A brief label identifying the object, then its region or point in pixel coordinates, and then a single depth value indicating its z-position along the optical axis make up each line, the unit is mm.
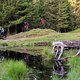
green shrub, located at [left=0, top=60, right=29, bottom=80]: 5932
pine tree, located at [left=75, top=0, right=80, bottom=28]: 32330
